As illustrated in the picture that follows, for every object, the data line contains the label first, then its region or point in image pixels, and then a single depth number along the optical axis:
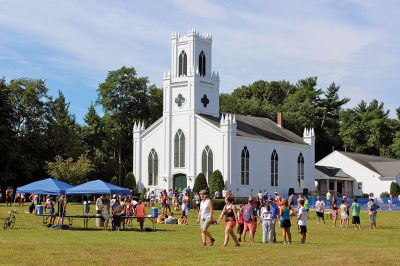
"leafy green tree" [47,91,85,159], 71.94
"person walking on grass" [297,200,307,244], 26.53
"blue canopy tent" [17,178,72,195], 35.22
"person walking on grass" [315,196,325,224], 40.03
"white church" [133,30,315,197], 66.19
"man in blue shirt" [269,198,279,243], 26.12
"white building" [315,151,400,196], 81.81
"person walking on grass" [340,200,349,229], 36.94
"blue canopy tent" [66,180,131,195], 34.84
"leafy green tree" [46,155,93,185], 60.78
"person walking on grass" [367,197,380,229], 36.34
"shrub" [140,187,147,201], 66.61
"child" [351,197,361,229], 35.75
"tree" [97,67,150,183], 85.00
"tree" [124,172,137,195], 69.94
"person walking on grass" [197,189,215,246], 23.34
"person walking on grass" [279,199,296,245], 25.56
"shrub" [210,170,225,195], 63.66
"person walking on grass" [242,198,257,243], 26.30
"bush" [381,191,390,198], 76.25
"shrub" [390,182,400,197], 77.00
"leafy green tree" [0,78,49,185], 68.00
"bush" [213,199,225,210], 53.88
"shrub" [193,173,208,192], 63.43
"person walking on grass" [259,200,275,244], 26.05
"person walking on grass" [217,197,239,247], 23.42
